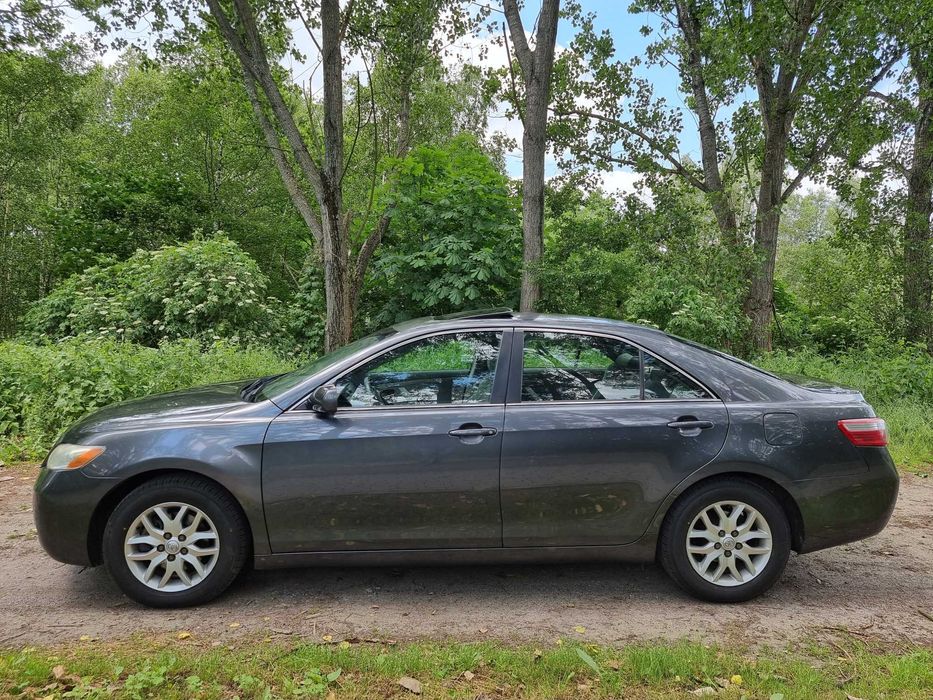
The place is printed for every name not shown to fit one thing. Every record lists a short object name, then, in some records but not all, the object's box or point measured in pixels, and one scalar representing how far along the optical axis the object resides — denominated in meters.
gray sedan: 3.26
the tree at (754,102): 10.20
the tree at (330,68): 8.73
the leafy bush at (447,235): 10.94
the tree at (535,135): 11.21
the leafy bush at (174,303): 11.44
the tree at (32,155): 16.33
